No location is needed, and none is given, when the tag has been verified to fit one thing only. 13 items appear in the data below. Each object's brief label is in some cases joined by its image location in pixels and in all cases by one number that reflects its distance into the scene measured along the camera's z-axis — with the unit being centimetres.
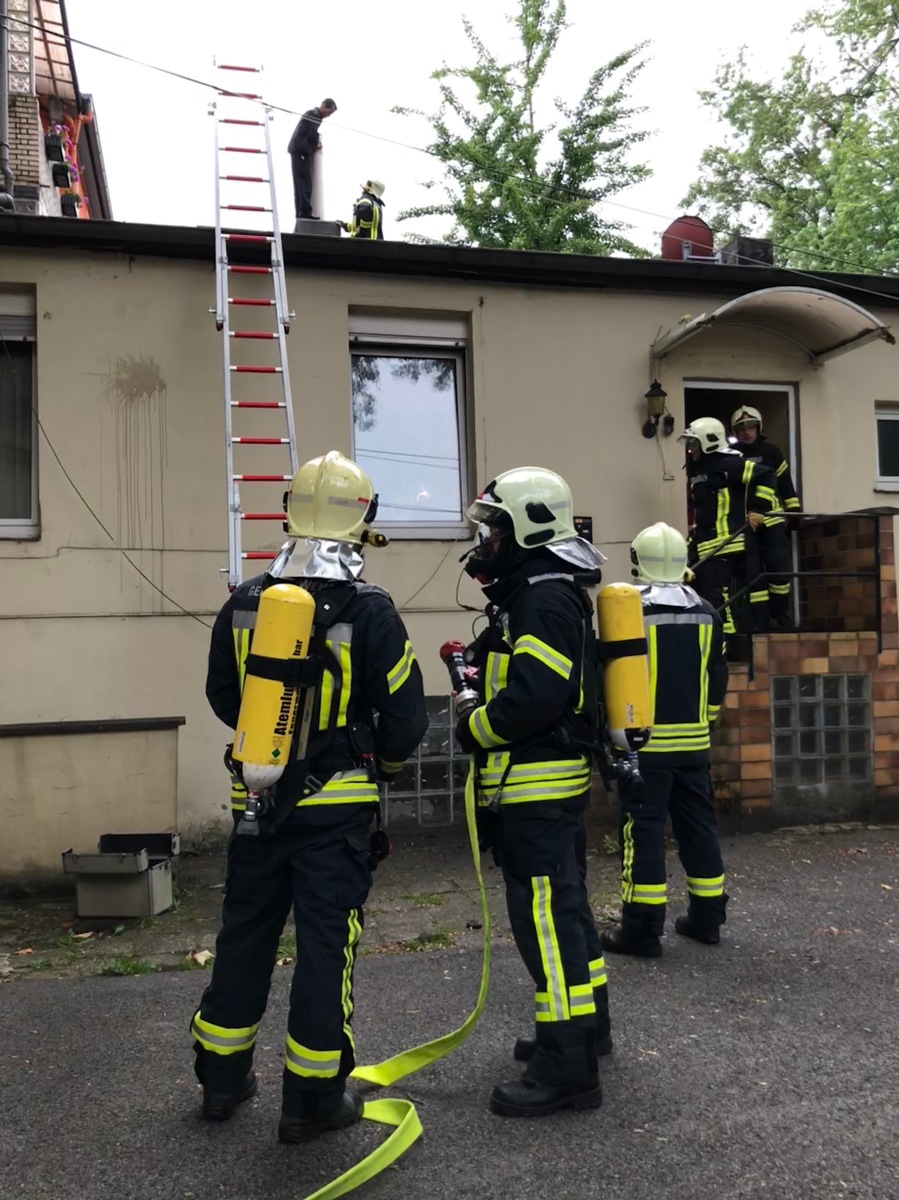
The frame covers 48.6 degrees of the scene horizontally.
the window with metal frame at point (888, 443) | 799
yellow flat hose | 265
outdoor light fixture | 716
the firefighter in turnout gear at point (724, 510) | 702
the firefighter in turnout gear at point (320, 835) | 289
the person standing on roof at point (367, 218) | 888
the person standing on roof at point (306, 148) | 878
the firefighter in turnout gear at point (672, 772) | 452
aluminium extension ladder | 578
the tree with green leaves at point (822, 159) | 2300
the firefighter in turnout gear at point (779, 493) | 717
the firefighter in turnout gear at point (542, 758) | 310
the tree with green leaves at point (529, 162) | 2330
